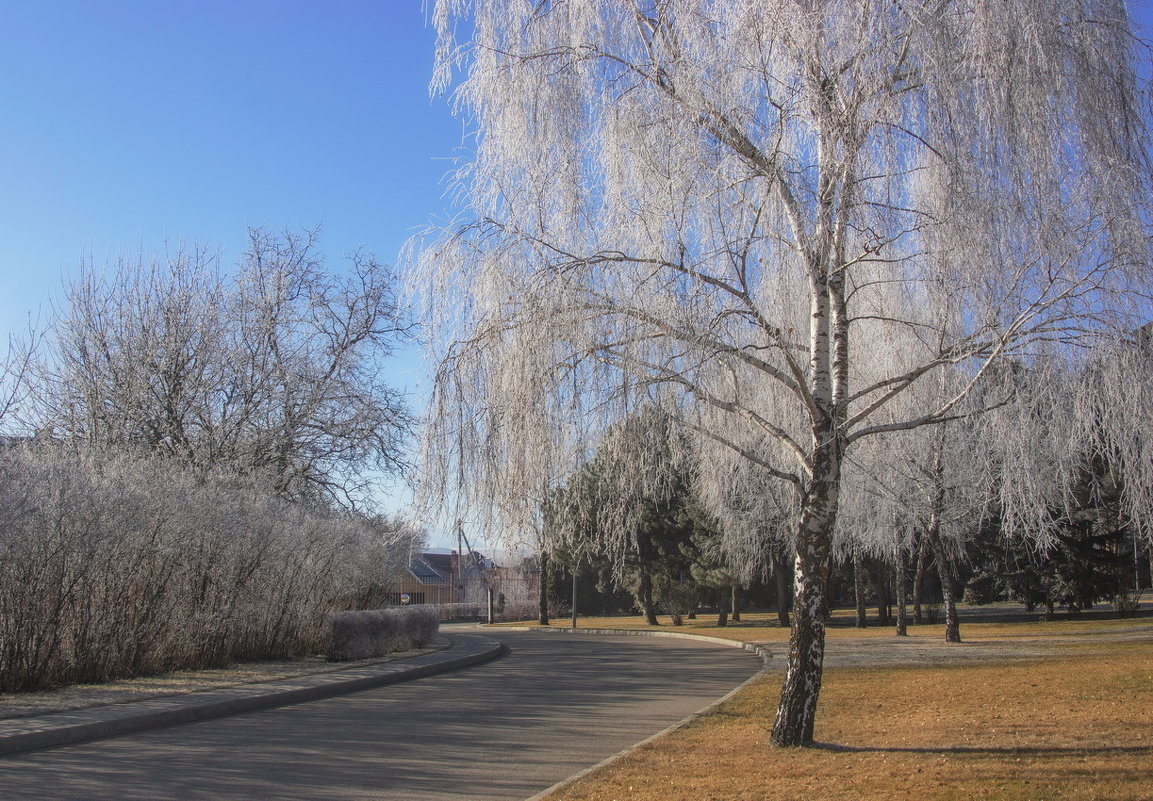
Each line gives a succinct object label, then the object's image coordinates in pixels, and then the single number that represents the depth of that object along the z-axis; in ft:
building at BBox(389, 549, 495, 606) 167.63
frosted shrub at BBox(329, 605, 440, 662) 58.29
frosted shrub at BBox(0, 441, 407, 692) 38.99
